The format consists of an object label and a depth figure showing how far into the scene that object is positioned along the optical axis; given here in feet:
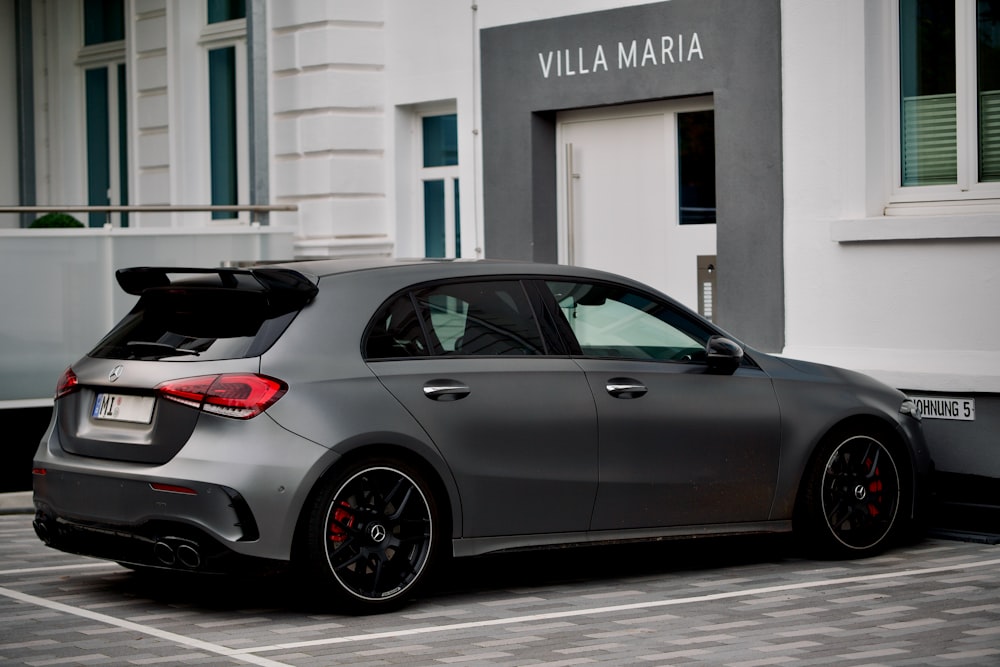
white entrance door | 66.99
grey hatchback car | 35.79
